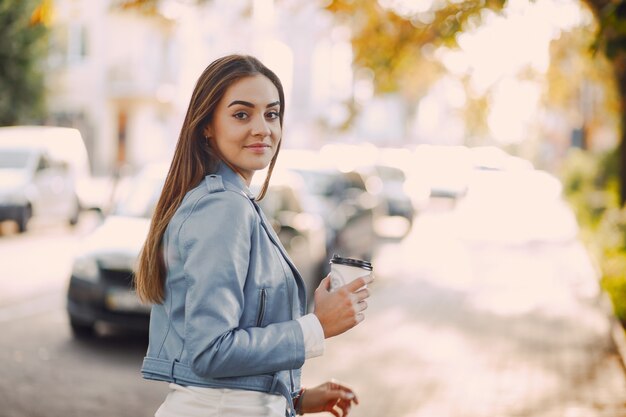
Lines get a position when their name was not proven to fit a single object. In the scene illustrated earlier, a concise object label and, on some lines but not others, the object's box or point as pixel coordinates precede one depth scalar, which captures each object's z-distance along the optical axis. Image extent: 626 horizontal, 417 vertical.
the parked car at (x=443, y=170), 38.31
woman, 2.06
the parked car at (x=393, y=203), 24.93
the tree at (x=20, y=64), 26.67
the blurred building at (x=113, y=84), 40.66
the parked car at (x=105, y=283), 8.30
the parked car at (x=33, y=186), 17.91
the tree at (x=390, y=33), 9.84
